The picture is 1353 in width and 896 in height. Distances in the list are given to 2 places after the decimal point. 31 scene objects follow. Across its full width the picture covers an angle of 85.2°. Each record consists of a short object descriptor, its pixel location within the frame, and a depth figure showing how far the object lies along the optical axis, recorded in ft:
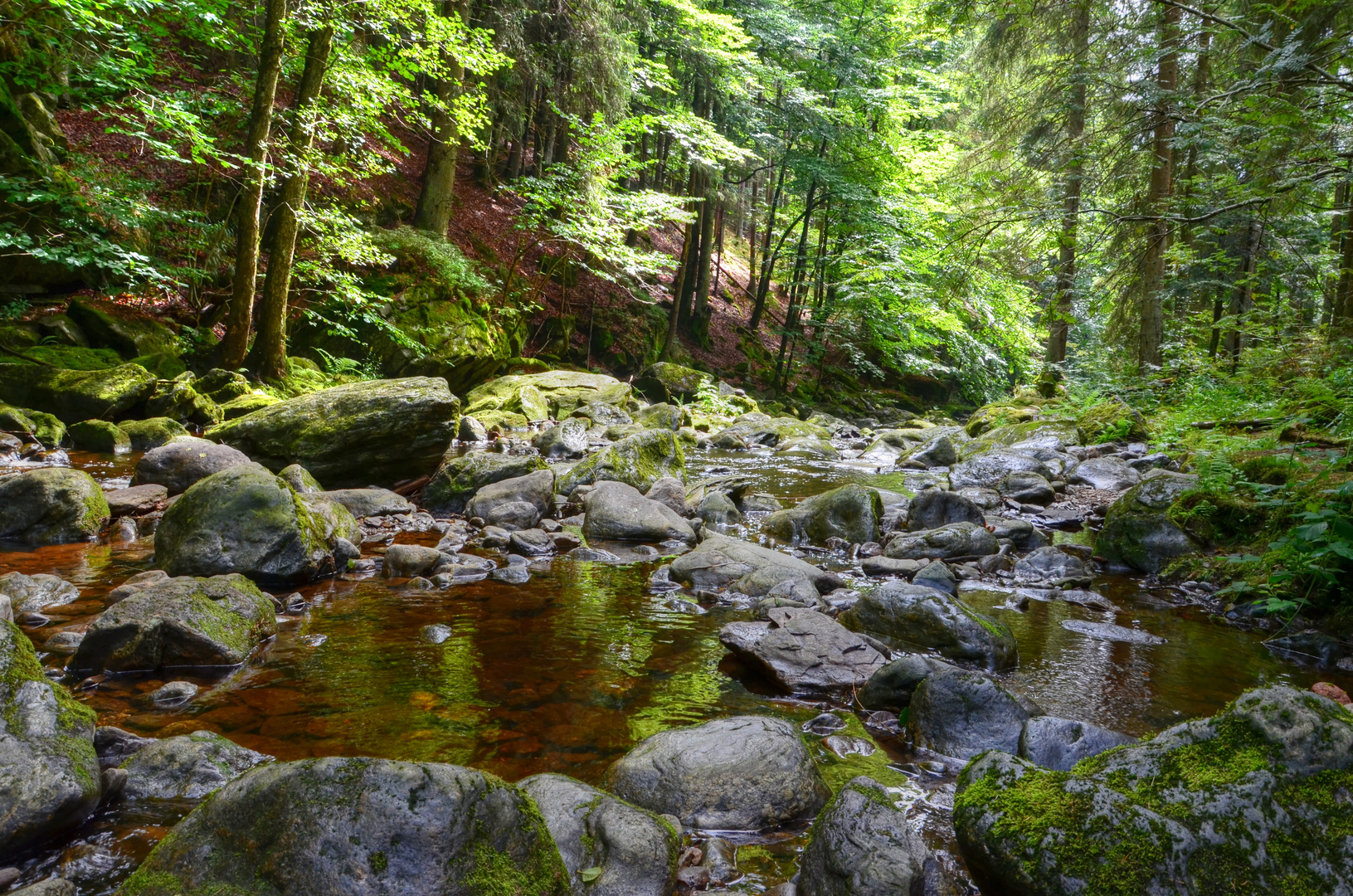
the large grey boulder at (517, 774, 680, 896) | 7.49
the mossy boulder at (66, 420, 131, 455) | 29.04
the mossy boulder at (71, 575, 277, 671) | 12.25
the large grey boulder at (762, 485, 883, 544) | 25.62
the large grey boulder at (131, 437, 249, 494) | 23.15
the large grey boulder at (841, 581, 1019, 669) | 14.84
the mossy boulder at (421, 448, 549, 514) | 26.86
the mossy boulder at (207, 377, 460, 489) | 25.72
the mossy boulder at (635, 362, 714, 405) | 65.87
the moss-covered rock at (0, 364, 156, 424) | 31.27
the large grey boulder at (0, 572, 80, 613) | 14.44
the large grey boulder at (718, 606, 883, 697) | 13.38
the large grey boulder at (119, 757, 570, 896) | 6.14
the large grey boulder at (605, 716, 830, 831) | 9.16
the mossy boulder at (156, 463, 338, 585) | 16.56
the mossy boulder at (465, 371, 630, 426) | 49.32
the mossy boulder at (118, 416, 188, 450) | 29.96
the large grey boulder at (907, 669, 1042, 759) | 10.94
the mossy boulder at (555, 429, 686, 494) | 30.17
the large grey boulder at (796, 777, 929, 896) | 7.49
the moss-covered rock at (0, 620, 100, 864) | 7.42
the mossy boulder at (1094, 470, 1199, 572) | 22.03
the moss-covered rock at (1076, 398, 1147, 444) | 40.93
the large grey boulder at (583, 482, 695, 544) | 24.59
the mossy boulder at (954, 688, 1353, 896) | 6.71
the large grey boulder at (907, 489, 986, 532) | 26.02
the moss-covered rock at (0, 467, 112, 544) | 18.88
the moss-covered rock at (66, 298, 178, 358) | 35.63
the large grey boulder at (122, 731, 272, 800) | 8.75
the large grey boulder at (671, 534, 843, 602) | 18.99
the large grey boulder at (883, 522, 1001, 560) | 23.17
